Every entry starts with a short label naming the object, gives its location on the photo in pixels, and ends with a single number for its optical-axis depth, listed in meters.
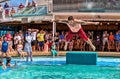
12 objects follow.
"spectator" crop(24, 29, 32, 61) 13.26
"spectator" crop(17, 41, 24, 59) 14.38
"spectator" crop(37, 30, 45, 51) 17.04
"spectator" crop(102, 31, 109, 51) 17.28
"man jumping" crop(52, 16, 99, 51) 10.83
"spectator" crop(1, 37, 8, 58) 12.87
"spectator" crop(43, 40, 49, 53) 17.13
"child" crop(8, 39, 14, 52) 16.48
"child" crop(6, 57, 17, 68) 11.48
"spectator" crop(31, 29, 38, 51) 16.89
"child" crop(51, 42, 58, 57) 15.84
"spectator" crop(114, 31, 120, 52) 16.96
